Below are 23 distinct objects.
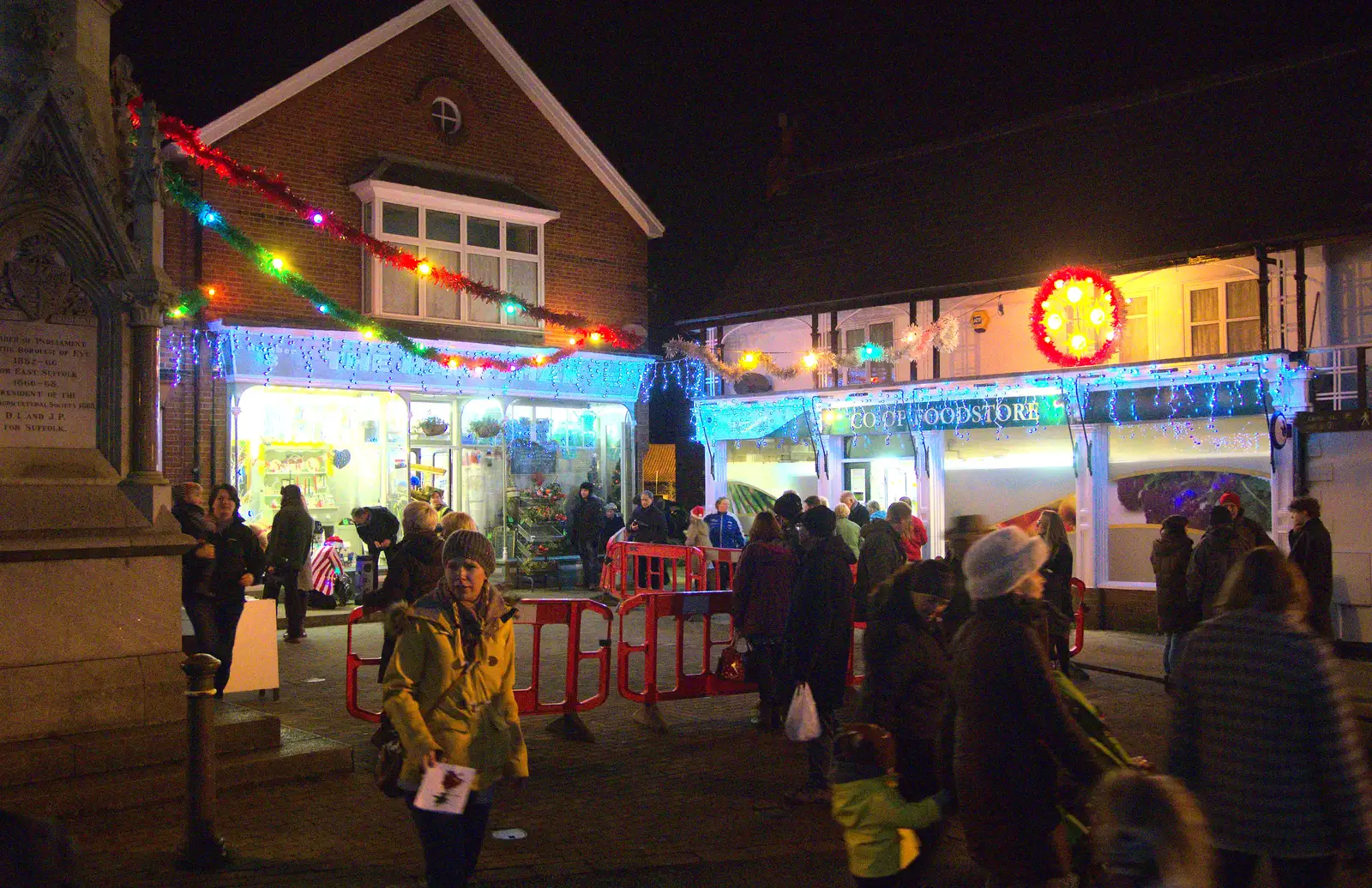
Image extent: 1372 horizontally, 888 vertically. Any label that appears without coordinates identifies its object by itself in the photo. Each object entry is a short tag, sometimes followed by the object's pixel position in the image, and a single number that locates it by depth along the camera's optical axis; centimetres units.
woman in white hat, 414
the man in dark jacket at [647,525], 1998
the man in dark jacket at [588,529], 2150
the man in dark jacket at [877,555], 1130
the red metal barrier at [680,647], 997
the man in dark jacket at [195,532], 952
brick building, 1894
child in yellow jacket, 446
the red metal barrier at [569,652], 941
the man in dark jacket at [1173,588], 1152
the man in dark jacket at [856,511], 1674
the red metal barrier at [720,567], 1547
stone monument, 766
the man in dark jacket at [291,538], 1438
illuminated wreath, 1703
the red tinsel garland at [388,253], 1238
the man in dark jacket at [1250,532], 1073
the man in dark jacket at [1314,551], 1164
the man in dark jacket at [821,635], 753
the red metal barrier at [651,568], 1590
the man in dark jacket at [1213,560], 1075
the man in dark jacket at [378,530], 1538
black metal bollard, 619
